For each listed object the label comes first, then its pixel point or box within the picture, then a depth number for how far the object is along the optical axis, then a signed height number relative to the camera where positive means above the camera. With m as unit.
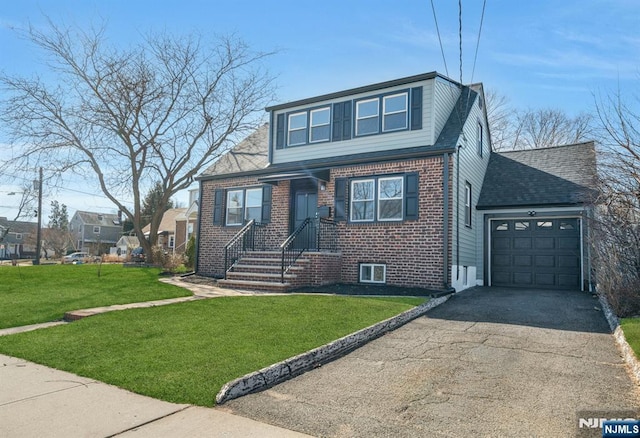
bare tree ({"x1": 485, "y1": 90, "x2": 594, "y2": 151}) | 28.59 +8.10
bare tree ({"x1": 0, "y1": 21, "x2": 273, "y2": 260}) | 19.55 +5.65
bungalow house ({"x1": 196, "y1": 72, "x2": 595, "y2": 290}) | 11.80 +1.43
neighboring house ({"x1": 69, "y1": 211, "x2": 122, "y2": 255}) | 67.25 +2.08
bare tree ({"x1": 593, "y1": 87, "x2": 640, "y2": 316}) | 7.88 +0.52
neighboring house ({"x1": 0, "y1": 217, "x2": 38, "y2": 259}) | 60.79 +0.13
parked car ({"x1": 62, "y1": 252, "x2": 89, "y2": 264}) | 41.16 -1.59
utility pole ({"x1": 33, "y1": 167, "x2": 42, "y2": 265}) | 23.87 +1.60
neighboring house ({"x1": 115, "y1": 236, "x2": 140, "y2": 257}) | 51.49 +0.20
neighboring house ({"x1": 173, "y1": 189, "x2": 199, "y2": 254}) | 32.88 +1.57
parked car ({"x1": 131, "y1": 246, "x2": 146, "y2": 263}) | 23.23 -0.79
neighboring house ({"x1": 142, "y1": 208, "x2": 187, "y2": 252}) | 40.11 +1.32
